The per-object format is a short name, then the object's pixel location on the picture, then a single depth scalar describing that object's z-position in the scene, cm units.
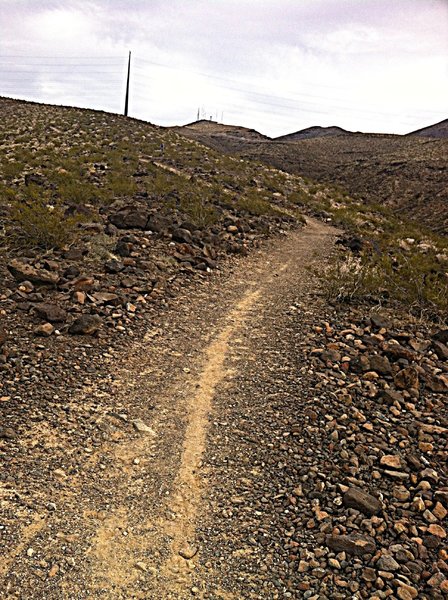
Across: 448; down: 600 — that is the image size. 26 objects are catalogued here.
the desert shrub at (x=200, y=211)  1431
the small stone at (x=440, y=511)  437
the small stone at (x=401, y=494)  457
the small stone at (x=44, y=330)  701
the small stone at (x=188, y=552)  394
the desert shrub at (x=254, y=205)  1794
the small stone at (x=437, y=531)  413
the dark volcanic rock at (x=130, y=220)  1258
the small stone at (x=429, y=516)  431
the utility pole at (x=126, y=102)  5077
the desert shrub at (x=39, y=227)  1009
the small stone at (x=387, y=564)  380
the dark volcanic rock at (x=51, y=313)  739
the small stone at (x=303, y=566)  383
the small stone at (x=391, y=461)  500
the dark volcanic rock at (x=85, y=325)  724
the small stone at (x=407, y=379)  652
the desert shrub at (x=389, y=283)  962
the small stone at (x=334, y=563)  385
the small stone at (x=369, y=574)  372
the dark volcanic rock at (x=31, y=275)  843
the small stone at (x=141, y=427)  548
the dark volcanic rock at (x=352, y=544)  396
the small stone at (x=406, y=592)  358
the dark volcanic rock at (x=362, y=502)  439
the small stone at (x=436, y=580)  367
